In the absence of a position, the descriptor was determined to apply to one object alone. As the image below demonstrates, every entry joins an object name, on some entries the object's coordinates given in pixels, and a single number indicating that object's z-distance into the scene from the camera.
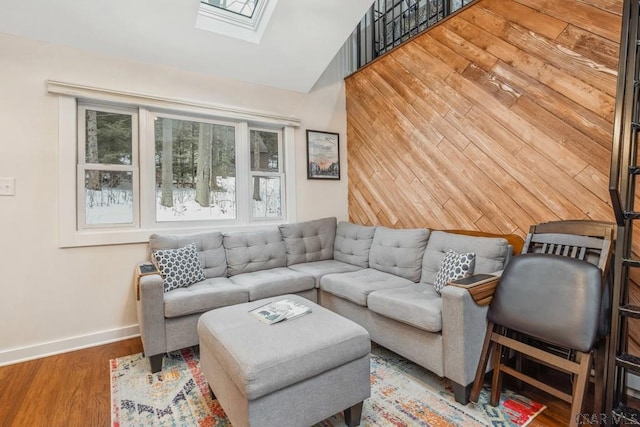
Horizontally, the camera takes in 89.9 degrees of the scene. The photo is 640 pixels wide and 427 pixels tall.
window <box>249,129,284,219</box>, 3.61
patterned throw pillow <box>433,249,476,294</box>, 2.16
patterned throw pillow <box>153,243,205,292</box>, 2.50
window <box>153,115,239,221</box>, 3.07
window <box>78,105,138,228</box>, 2.73
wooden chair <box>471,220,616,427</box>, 1.53
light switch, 2.36
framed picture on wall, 3.83
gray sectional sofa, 1.86
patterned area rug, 1.68
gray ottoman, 1.33
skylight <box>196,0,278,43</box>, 2.73
